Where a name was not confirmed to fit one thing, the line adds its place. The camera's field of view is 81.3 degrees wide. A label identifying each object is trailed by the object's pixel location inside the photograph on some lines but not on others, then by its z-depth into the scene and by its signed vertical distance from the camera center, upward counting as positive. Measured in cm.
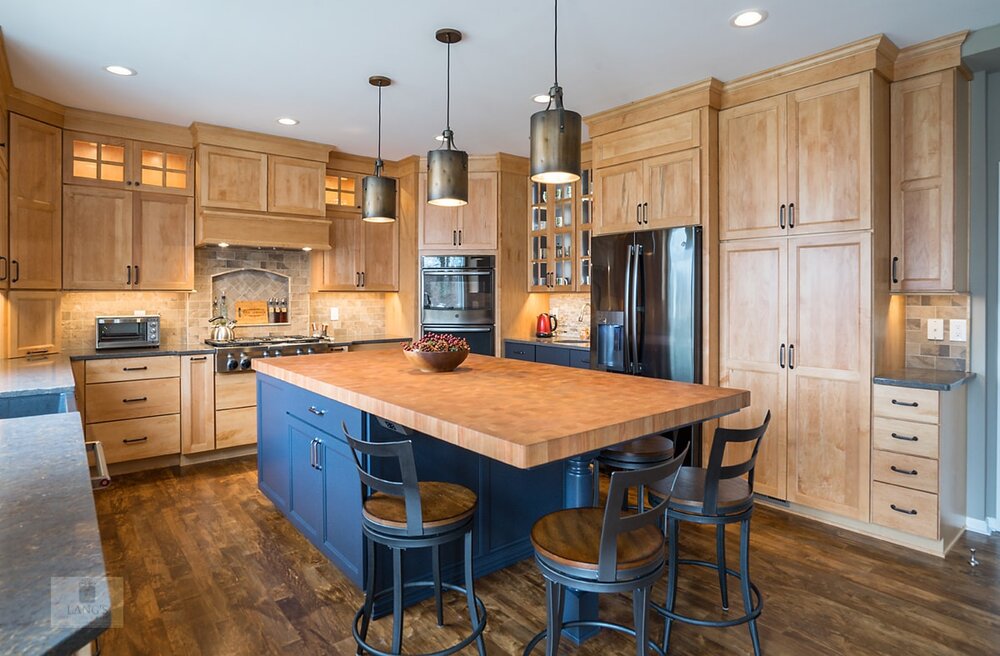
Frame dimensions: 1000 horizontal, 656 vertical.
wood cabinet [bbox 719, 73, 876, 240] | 307 +94
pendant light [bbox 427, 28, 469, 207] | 273 +71
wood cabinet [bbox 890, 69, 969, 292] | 300 +77
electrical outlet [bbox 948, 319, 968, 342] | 315 -1
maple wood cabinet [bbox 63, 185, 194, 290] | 415 +64
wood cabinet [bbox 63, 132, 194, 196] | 416 +120
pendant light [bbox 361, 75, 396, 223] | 321 +71
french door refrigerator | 366 +15
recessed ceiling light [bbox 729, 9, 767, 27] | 271 +147
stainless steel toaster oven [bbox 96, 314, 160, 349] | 426 -5
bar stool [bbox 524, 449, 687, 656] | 148 -62
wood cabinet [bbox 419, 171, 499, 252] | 534 +98
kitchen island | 168 -31
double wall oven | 534 +30
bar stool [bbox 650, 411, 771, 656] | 191 -60
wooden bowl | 271 -16
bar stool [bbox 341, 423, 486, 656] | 178 -63
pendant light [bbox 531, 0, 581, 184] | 215 +69
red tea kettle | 557 +1
